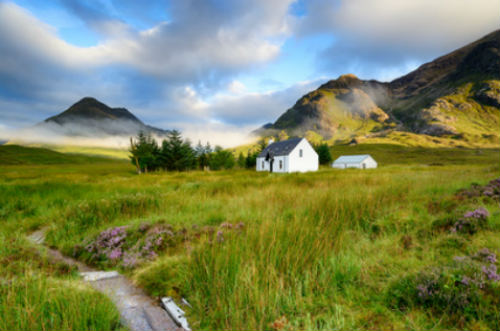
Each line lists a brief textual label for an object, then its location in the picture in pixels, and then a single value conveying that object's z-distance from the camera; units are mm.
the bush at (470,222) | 4414
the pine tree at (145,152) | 51906
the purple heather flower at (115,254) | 4406
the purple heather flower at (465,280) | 2525
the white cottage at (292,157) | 44906
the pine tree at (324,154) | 76188
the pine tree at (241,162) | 79344
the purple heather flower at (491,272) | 2600
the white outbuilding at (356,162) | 70000
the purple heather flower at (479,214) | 4520
